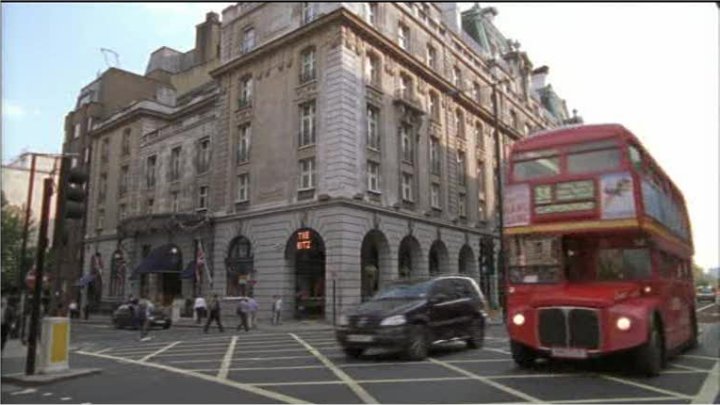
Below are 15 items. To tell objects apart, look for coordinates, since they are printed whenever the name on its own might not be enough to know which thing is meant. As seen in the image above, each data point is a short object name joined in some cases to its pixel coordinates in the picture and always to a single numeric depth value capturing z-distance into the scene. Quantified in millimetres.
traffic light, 11540
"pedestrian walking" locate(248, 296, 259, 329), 26386
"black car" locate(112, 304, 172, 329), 27641
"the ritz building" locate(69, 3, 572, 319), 30562
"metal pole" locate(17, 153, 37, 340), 19612
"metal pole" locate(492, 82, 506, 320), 27312
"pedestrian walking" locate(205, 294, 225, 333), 24656
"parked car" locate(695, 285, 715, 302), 58531
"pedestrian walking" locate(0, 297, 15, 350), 15682
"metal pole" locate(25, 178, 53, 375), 11094
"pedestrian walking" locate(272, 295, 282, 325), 29031
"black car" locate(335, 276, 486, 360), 12664
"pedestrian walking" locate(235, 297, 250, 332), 25259
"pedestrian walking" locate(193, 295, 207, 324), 30719
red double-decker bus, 10047
